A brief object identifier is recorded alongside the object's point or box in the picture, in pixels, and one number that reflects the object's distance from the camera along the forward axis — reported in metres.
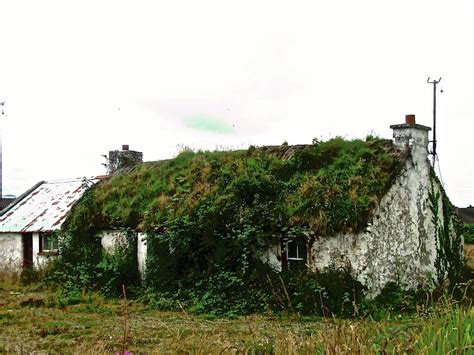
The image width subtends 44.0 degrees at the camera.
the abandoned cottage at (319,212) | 15.44
